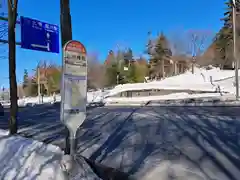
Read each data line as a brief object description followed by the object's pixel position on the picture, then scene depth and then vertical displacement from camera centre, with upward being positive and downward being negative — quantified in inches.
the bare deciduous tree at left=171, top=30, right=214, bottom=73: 1673.0 +367.0
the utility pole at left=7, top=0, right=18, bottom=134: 209.7 +37.9
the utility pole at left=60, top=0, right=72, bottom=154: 128.3 +52.6
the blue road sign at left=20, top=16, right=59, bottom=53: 350.1 +120.0
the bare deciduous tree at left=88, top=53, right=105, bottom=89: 1315.5 +140.3
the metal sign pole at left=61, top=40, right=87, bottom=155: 102.2 +3.1
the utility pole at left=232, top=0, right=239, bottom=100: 493.7 +150.8
